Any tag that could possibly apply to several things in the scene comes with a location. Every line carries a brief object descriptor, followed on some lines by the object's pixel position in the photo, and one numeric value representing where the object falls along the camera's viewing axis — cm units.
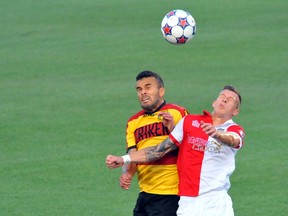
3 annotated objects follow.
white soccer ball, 2616
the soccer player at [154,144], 1862
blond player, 1748
